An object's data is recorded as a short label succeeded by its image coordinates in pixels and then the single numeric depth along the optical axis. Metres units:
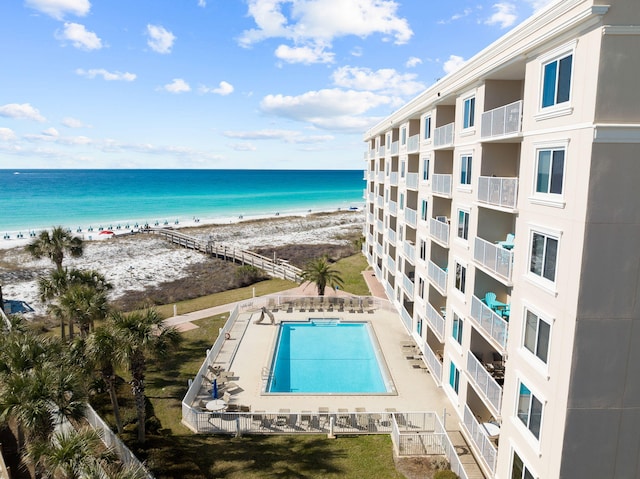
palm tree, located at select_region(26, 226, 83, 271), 28.69
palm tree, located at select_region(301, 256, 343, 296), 38.09
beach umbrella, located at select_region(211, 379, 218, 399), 22.51
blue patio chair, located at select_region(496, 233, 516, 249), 15.91
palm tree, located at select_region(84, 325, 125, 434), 16.12
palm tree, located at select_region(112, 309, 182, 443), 16.44
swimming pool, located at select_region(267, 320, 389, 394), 25.17
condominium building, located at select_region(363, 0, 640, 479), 9.95
